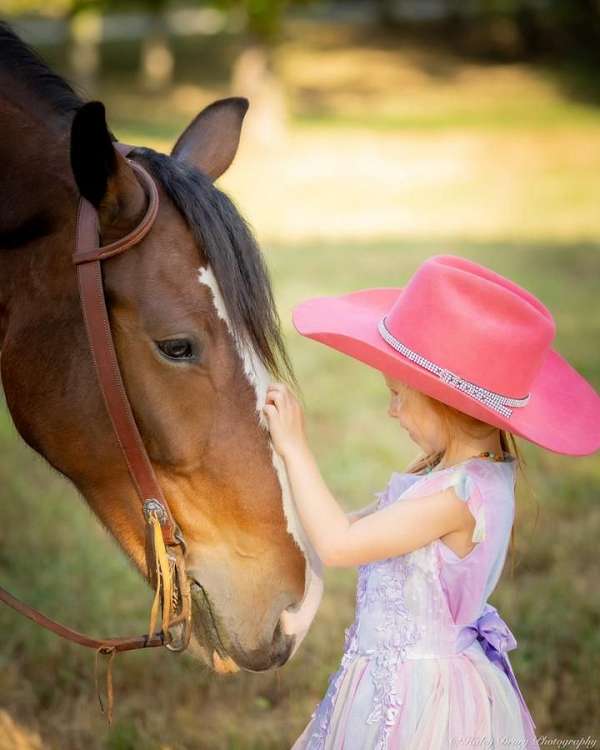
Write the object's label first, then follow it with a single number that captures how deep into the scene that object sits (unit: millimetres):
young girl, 2039
